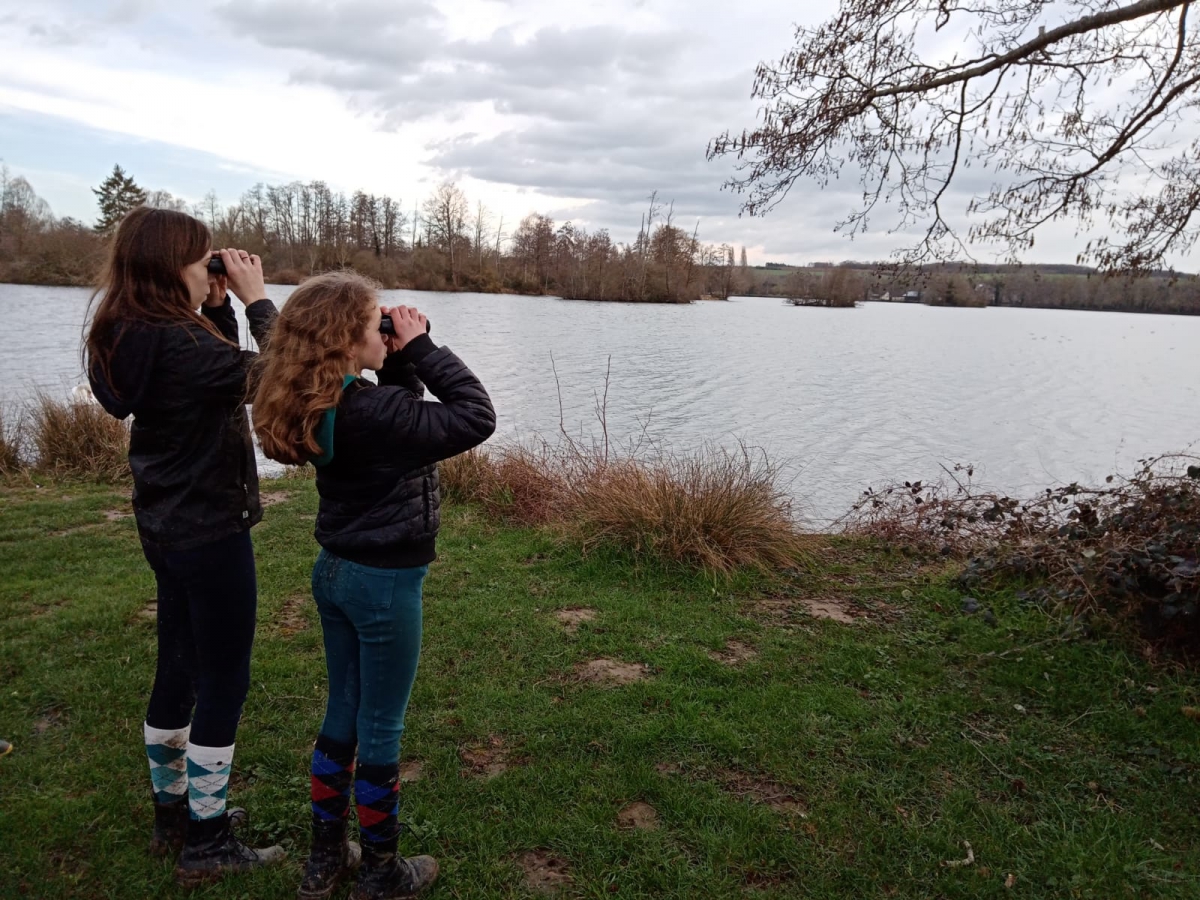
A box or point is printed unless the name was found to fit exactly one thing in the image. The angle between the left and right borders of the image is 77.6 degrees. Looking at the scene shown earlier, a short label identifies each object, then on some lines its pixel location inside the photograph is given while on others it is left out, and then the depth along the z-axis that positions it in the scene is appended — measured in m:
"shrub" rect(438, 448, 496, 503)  8.19
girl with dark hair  2.12
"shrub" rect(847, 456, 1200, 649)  4.25
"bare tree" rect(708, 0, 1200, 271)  5.15
